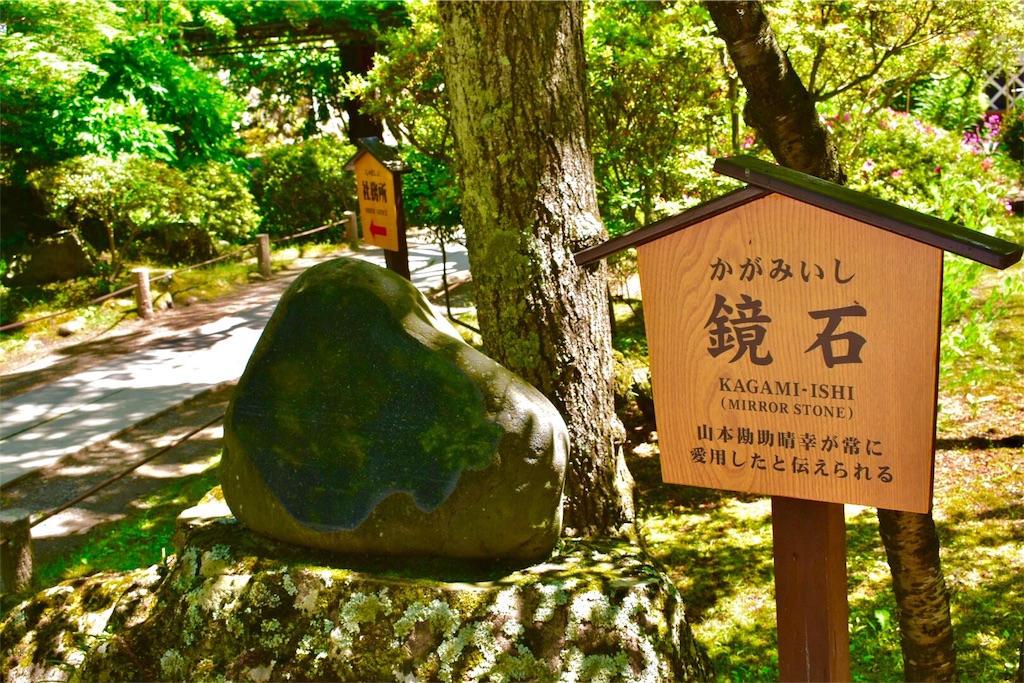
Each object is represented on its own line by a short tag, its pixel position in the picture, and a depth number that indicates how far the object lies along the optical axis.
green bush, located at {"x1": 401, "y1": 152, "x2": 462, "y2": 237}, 7.65
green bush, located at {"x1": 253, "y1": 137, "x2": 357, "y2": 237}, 17.66
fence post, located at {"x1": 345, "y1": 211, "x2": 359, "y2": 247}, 16.19
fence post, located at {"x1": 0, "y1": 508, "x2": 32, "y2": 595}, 4.87
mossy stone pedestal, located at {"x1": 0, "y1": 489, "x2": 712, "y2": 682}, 3.00
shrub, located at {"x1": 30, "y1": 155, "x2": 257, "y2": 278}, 12.26
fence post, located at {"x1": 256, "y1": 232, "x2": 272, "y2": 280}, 14.67
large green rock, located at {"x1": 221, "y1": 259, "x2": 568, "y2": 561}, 3.15
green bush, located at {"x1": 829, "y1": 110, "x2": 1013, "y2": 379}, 5.29
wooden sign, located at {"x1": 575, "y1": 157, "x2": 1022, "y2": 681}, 2.25
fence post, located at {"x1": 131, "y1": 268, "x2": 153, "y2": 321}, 12.26
